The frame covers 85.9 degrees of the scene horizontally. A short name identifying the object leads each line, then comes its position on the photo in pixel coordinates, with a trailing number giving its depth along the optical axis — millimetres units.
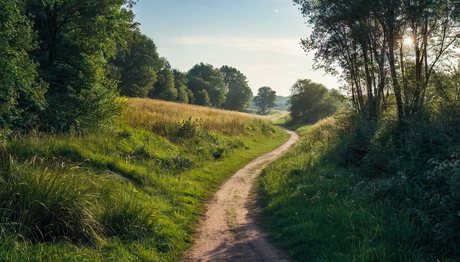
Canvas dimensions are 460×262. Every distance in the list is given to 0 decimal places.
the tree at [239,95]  84062
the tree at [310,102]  46281
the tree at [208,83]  73900
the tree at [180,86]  57719
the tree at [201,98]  67281
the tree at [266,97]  117338
